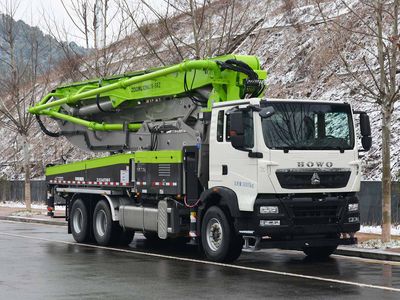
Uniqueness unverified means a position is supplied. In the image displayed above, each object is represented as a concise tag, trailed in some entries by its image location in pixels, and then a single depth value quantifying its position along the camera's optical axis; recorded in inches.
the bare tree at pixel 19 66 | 1200.2
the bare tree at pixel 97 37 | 1055.6
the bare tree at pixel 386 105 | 624.5
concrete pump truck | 527.5
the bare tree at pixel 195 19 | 826.8
